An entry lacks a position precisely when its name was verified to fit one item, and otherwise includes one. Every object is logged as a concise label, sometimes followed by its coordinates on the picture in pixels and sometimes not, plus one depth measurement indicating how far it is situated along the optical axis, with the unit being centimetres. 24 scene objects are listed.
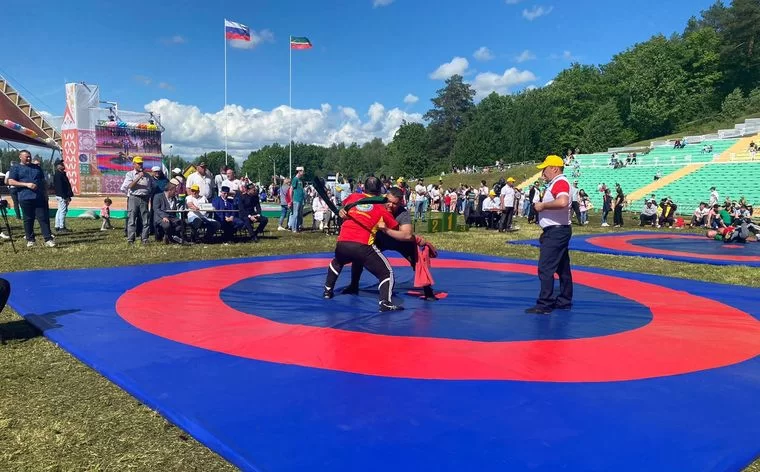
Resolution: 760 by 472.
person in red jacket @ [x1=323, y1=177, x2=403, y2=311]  577
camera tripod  1002
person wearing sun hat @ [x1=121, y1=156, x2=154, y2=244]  1077
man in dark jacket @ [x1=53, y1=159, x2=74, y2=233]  1286
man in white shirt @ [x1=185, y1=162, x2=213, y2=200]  1284
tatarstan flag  3644
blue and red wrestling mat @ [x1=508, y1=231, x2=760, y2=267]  1038
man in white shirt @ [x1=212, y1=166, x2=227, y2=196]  1496
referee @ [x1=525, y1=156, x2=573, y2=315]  559
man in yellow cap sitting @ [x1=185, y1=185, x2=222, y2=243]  1131
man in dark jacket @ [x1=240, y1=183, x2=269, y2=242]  1216
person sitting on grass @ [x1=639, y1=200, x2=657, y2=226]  1989
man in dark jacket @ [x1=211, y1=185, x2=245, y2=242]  1187
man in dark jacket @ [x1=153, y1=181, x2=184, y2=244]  1108
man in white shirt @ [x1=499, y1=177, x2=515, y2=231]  1610
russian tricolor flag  3534
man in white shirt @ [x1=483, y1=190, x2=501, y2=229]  1723
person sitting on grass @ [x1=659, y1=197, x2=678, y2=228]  1980
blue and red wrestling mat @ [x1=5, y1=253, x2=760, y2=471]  268
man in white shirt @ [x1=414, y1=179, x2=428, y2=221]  2086
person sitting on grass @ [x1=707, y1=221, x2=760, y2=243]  1343
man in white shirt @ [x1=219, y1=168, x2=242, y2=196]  1401
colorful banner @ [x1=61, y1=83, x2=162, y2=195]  3425
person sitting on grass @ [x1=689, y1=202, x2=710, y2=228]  2016
